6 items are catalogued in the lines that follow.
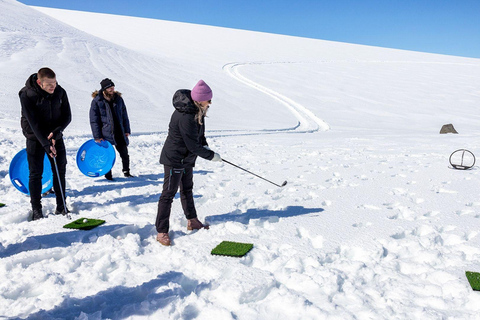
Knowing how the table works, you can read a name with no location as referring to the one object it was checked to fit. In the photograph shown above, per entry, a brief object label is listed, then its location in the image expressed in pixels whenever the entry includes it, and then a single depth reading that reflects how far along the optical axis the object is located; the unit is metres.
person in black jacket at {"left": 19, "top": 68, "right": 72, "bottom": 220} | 3.83
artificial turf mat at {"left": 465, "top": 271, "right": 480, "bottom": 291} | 2.73
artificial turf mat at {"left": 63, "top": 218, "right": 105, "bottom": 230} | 3.92
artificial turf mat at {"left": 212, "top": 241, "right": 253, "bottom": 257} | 3.31
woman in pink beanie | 3.41
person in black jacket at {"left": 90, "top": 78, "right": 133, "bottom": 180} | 5.78
